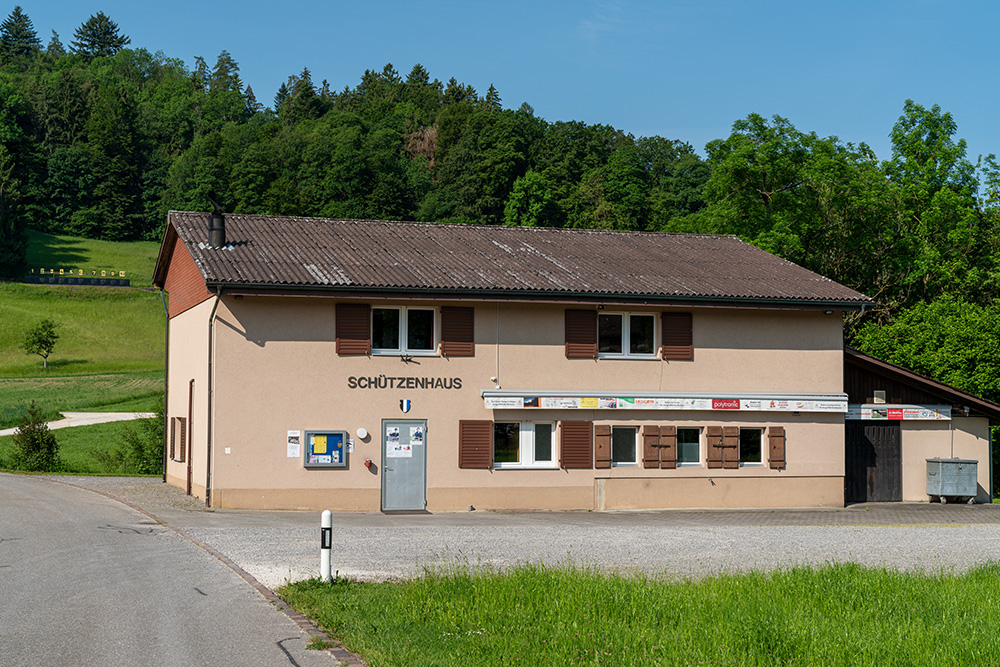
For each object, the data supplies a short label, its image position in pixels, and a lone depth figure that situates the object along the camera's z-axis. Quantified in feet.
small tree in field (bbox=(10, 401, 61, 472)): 111.86
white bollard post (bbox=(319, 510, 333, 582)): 37.40
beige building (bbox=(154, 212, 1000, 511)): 72.54
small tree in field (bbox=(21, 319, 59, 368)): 235.61
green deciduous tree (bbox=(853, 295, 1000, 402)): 111.34
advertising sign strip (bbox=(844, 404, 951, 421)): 87.30
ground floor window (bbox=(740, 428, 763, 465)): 82.94
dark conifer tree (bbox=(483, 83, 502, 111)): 463.99
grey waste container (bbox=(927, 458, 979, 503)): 87.04
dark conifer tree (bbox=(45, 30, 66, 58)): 591.37
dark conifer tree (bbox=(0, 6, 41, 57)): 613.52
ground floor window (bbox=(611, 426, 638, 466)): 79.97
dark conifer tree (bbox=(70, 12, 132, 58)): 631.97
